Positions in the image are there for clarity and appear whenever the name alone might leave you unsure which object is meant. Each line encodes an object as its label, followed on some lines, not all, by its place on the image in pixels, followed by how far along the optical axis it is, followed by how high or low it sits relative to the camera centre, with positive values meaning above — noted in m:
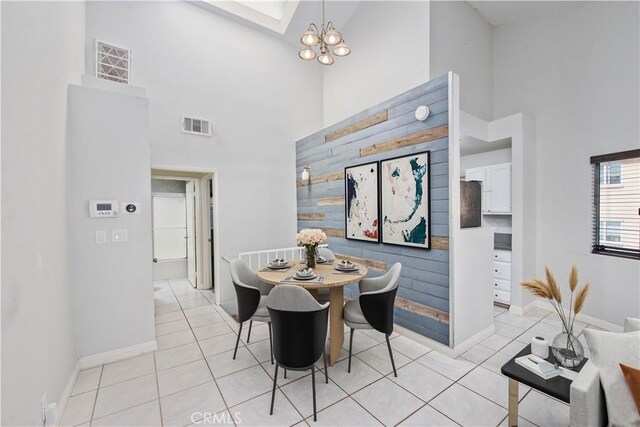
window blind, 3.15 +0.04
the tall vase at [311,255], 2.88 -0.50
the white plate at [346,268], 2.71 -0.61
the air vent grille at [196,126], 4.11 +1.34
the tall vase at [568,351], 1.61 -0.89
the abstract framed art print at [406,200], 2.88 +0.10
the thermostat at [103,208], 2.60 +0.03
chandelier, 3.09 +2.00
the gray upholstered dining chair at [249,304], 2.50 -0.91
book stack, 1.53 -0.95
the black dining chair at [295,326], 1.89 -0.84
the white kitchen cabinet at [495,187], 4.13 +0.33
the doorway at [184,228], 5.06 -0.38
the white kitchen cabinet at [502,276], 4.00 -1.05
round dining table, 2.36 -0.65
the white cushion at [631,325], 1.60 -0.72
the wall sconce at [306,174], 4.78 +0.64
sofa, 1.27 -0.94
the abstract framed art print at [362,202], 3.53 +0.10
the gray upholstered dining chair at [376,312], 2.29 -0.91
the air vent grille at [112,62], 3.19 +1.85
